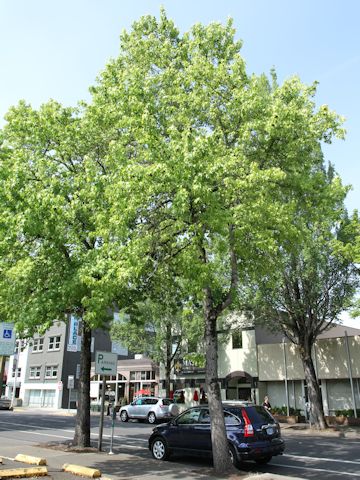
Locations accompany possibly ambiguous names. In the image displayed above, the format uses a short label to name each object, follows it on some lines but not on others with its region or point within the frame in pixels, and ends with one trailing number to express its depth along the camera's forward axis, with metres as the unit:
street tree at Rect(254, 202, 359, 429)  22.78
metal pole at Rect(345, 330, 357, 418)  25.65
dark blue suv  10.85
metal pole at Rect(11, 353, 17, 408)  44.97
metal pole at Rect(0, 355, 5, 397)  9.94
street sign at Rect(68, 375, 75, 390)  41.50
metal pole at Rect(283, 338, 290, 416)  29.69
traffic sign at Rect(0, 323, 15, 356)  10.37
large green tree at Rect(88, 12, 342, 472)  9.97
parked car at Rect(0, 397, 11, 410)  42.21
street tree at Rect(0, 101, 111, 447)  11.52
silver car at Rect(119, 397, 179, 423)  28.30
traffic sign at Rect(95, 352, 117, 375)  13.50
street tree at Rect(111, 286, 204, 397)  33.56
